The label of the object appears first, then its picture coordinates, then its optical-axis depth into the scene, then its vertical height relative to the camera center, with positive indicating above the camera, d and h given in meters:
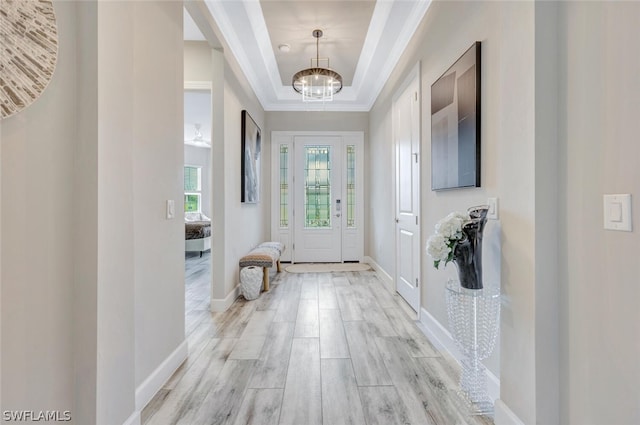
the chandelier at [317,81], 3.35 +1.61
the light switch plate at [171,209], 1.96 +0.04
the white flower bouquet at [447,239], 1.60 -0.13
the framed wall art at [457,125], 1.83 +0.62
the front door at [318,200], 5.51 +0.27
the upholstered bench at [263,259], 3.65 -0.55
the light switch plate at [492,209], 1.62 +0.03
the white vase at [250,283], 3.51 -0.80
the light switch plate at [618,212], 1.02 +0.00
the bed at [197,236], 6.12 -0.44
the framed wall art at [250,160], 3.93 +0.79
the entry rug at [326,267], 4.94 -0.91
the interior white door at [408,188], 2.90 +0.28
